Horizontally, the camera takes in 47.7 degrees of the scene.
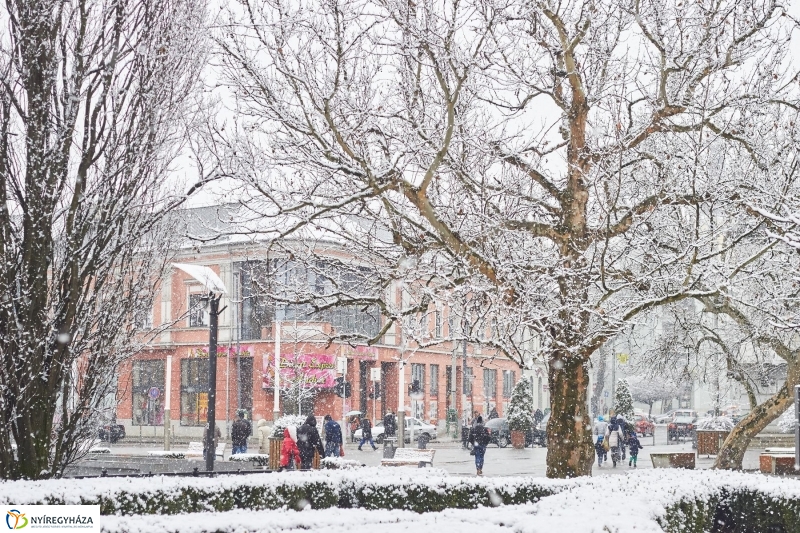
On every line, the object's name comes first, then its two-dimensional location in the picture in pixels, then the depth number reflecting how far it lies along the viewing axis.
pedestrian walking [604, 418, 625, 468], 28.23
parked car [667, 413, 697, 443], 45.69
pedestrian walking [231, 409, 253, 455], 26.30
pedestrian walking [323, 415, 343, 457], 26.88
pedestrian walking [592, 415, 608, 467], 27.84
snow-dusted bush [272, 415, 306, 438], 24.38
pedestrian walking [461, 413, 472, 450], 37.41
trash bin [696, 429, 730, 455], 31.23
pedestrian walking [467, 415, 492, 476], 24.02
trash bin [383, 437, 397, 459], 25.55
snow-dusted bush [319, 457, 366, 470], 19.86
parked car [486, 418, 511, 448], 38.44
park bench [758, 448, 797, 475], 21.80
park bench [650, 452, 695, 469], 22.46
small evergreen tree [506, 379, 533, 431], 38.06
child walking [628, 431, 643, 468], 27.11
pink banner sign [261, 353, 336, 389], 42.03
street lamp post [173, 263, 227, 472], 15.96
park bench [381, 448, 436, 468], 22.03
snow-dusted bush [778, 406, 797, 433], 29.18
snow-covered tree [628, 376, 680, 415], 80.06
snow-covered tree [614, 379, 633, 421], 43.81
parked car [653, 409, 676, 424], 72.64
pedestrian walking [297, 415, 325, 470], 20.08
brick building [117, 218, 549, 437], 43.38
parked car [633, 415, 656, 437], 52.14
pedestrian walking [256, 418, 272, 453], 27.80
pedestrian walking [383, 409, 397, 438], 38.25
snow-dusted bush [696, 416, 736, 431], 32.81
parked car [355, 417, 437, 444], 39.72
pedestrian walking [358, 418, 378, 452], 36.88
